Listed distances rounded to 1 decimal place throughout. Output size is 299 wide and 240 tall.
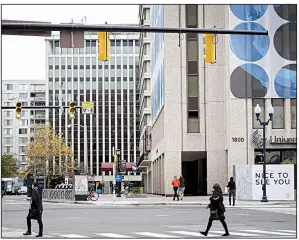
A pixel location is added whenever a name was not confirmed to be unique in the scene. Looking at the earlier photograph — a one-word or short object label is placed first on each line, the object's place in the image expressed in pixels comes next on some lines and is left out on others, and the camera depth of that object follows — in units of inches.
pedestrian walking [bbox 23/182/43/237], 798.5
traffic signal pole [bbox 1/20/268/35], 716.7
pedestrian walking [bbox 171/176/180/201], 1863.2
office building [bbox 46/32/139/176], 5923.7
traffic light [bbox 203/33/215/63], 787.4
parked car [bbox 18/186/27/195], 4315.2
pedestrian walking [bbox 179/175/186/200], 1889.6
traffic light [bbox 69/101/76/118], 1408.7
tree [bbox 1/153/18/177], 4643.2
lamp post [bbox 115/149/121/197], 2490.9
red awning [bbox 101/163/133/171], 4884.8
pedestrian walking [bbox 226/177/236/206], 1574.8
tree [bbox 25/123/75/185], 3599.9
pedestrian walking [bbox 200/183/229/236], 775.1
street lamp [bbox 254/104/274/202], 1649.9
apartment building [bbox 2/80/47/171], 6840.6
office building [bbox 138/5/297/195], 2063.2
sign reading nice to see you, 1727.4
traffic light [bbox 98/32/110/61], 772.0
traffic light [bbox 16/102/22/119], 1311.5
